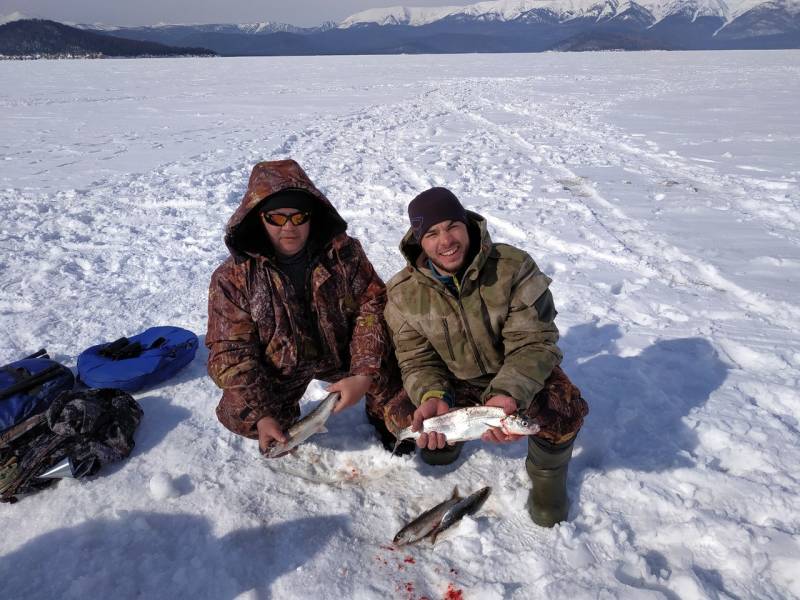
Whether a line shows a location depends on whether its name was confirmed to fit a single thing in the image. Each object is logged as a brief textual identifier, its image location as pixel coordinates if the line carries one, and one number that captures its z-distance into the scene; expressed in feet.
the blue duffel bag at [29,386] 10.51
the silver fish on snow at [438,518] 8.53
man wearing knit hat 8.36
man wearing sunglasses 9.34
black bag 9.20
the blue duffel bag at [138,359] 11.89
